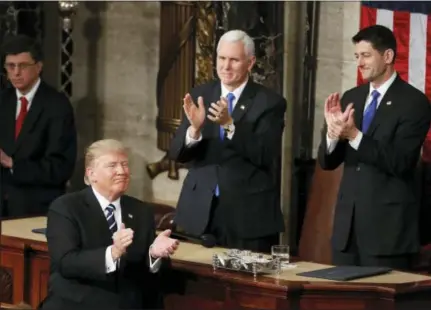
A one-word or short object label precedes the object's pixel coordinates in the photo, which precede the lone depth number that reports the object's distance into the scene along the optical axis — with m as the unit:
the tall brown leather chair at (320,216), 14.80
